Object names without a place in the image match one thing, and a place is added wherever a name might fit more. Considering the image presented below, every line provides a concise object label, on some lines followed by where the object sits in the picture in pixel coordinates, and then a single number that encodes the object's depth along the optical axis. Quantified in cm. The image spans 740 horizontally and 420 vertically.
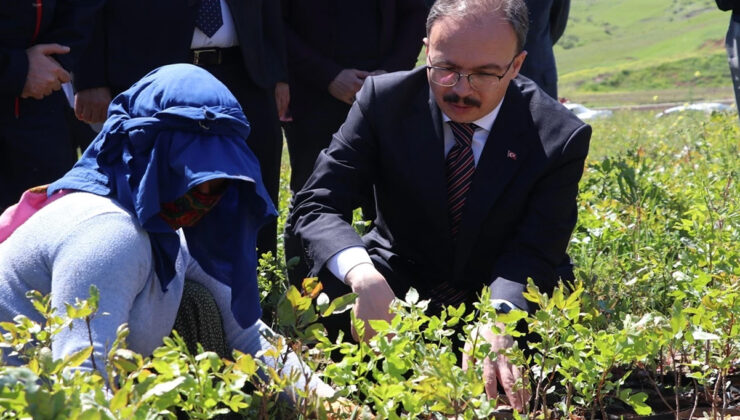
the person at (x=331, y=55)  455
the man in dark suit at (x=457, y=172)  308
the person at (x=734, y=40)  495
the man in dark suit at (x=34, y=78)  386
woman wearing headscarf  246
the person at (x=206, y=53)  411
